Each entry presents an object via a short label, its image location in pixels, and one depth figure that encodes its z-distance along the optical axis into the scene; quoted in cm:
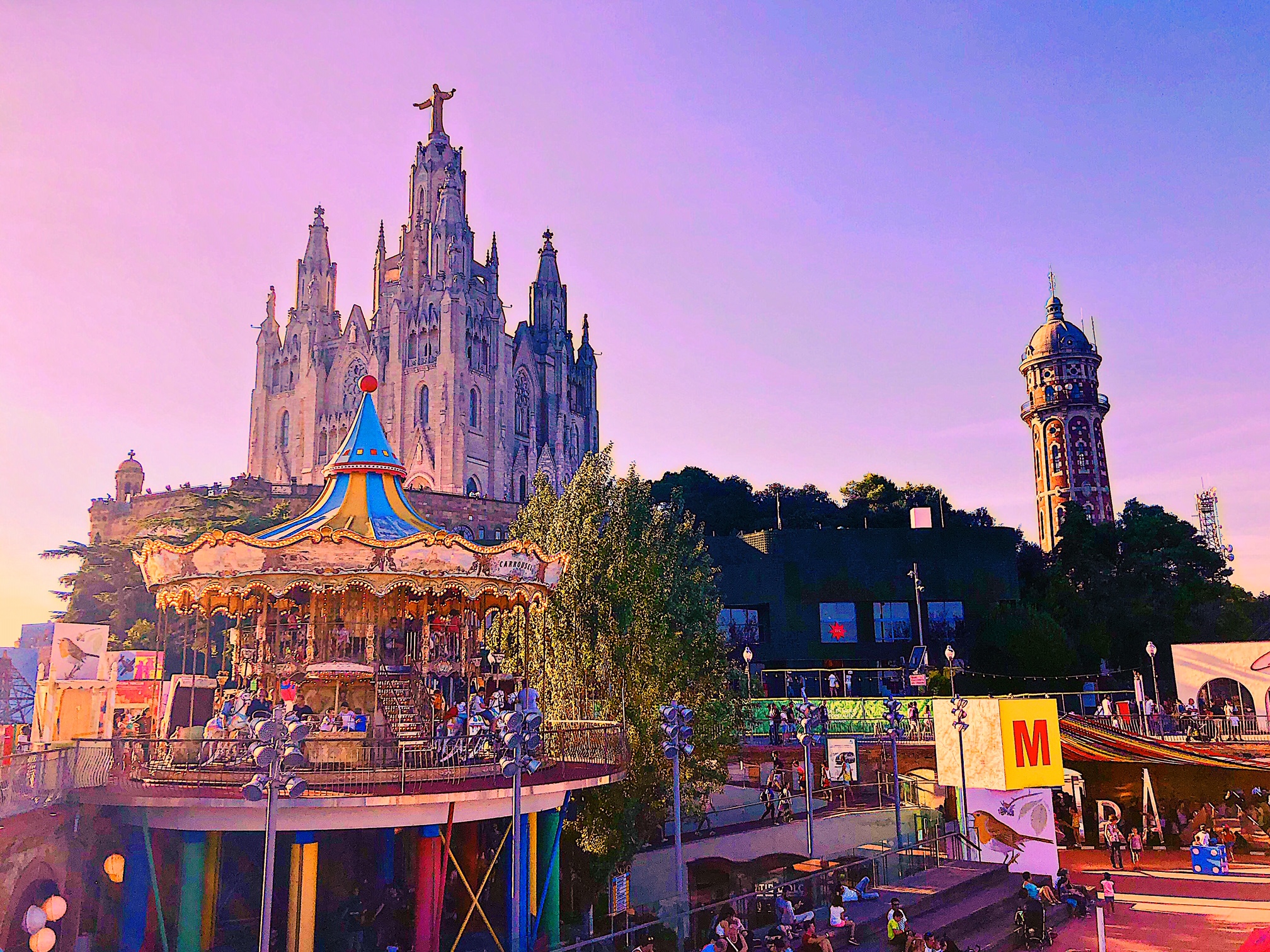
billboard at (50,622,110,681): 2578
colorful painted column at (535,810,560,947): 1873
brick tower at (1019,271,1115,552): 8256
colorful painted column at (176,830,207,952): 1633
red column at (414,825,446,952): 1675
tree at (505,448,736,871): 2367
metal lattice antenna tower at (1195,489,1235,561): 12556
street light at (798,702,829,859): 2350
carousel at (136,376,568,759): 1847
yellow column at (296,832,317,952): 1597
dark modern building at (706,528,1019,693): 5500
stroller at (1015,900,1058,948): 1989
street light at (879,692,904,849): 2647
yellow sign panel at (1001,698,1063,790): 2327
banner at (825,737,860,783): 3103
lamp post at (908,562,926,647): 5297
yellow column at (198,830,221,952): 1738
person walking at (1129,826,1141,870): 2989
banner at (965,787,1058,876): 2339
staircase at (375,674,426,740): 2041
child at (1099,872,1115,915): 2378
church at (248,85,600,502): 8738
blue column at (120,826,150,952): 1643
